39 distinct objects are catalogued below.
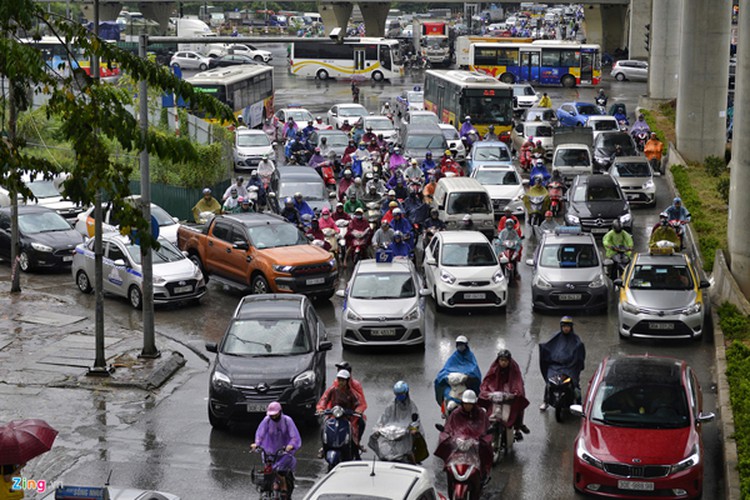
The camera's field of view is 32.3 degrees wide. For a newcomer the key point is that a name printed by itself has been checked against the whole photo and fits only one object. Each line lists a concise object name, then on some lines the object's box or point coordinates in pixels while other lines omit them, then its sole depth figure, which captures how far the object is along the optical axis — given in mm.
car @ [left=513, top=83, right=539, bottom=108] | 61719
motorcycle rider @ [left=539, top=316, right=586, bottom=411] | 17969
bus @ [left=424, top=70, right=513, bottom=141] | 48906
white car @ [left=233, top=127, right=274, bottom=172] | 44281
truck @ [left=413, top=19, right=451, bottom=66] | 94750
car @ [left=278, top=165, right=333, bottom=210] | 32844
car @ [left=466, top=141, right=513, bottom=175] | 38750
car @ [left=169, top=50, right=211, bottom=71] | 90000
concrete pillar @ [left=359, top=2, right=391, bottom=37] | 99375
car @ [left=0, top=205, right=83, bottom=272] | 29453
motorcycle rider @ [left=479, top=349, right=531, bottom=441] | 16562
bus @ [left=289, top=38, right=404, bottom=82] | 82062
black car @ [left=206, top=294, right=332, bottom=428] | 17594
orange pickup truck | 25484
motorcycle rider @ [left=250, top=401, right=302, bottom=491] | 14336
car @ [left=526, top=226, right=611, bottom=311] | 24547
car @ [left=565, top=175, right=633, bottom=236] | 31047
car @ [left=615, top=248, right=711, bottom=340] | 22234
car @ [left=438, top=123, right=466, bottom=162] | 42031
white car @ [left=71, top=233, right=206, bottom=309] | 25828
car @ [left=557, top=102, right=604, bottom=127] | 51125
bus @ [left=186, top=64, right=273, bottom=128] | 51844
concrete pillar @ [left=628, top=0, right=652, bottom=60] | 85062
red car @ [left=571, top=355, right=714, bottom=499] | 14414
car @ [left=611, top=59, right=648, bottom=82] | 80688
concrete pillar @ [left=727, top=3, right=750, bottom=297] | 25484
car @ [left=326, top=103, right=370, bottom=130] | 52312
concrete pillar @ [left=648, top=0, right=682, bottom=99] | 59281
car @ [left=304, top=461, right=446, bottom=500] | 11414
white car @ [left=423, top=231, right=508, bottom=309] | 24688
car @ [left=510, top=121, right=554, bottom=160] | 46047
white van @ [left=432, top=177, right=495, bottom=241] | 30562
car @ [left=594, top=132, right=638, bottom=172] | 41031
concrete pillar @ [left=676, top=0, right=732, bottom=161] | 42094
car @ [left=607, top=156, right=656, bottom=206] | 36219
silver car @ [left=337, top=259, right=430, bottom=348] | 21969
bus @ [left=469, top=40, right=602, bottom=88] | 75250
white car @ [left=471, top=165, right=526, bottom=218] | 34250
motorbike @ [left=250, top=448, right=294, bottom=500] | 14234
